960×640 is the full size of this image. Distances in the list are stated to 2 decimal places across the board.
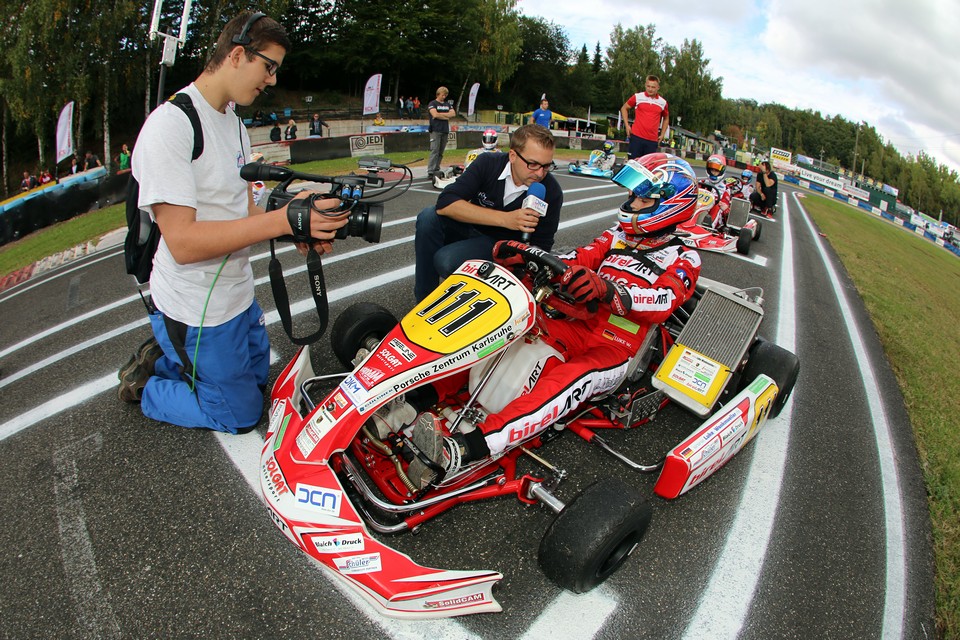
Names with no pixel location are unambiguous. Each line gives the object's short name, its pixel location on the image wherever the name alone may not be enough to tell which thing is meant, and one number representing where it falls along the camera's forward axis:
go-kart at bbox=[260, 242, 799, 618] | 2.12
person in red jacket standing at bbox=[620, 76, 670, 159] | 9.13
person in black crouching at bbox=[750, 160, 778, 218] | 11.83
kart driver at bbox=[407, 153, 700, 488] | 2.80
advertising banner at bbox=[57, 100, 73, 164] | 13.09
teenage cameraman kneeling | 2.34
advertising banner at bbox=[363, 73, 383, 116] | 18.52
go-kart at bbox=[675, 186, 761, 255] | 8.11
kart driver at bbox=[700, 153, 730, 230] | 9.16
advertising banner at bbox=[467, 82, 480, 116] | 23.15
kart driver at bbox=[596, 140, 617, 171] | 15.09
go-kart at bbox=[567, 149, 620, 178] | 14.80
